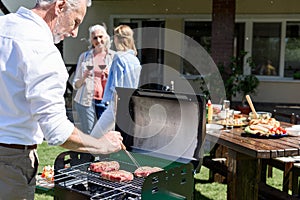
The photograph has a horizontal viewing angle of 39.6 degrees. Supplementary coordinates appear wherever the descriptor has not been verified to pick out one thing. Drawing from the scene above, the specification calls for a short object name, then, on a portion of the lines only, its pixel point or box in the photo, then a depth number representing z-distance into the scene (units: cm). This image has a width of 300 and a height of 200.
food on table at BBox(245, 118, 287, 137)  315
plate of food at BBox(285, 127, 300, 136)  329
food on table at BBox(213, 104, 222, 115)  415
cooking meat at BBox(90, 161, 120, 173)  256
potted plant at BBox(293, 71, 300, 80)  1003
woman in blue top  399
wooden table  293
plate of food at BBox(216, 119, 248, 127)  364
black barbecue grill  220
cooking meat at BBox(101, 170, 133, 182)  240
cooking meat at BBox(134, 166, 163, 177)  251
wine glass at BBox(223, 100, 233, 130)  365
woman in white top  458
